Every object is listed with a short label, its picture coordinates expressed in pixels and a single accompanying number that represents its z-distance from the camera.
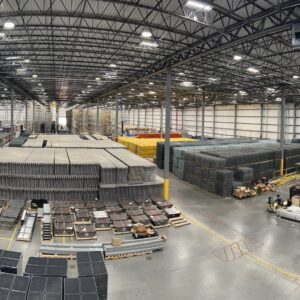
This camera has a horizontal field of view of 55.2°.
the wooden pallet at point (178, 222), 13.05
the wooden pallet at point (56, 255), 9.64
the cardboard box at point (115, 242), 10.14
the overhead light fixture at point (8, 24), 11.23
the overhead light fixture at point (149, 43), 13.43
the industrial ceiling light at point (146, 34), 12.20
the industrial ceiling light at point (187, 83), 27.28
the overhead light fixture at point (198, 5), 9.19
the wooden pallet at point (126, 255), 9.83
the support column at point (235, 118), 48.06
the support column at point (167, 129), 16.42
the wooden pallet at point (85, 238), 11.10
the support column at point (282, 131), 24.83
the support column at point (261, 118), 43.69
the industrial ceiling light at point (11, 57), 19.41
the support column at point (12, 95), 28.36
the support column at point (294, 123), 40.31
